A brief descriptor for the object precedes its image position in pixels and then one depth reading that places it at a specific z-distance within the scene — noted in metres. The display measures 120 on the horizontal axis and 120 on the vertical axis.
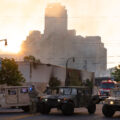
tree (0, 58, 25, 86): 54.12
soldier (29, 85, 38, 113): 24.04
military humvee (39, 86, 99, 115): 21.65
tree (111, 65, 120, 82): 72.09
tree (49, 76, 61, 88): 82.12
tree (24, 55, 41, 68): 101.16
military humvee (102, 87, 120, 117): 20.95
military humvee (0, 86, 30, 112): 23.69
